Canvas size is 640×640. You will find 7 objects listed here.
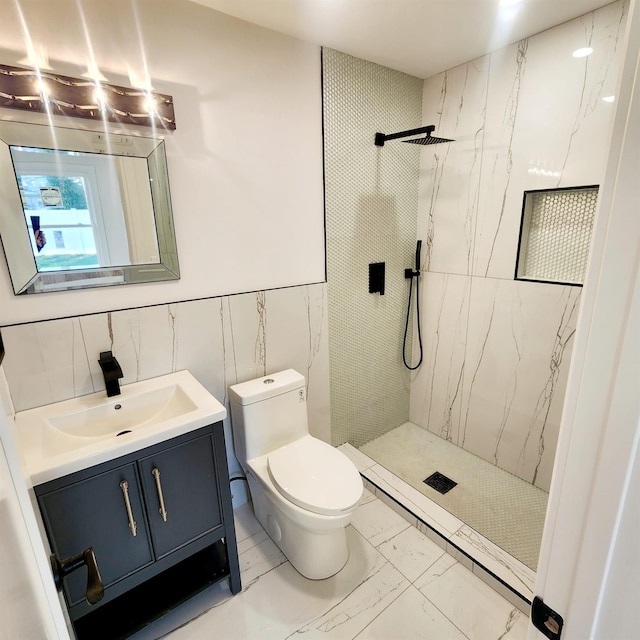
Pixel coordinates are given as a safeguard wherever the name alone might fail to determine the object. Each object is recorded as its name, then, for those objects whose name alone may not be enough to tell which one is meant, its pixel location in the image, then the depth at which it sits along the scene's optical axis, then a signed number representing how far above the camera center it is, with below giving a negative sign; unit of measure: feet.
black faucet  4.97 -1.91
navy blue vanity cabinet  4.00 -3.56
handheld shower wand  8.44 -1.85
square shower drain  7.34 -5.21
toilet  5.19 -3.76
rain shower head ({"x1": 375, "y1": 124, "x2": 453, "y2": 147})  6.14 +1.56
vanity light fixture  4.16 +1.59
